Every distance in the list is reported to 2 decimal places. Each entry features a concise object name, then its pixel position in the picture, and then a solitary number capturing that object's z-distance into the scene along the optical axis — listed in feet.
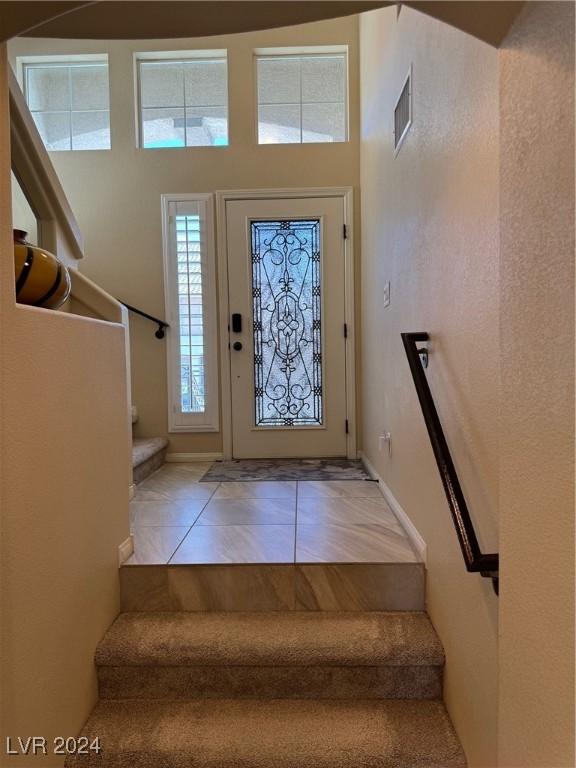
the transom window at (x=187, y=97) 11.83
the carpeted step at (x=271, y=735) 4.51
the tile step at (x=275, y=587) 5.82
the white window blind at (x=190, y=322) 11.91
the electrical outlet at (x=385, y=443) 8.03
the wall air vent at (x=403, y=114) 6.18
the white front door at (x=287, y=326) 11.71
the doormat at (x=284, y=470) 10.16
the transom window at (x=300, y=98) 11.80
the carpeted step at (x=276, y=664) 5.20
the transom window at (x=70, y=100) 11.84
